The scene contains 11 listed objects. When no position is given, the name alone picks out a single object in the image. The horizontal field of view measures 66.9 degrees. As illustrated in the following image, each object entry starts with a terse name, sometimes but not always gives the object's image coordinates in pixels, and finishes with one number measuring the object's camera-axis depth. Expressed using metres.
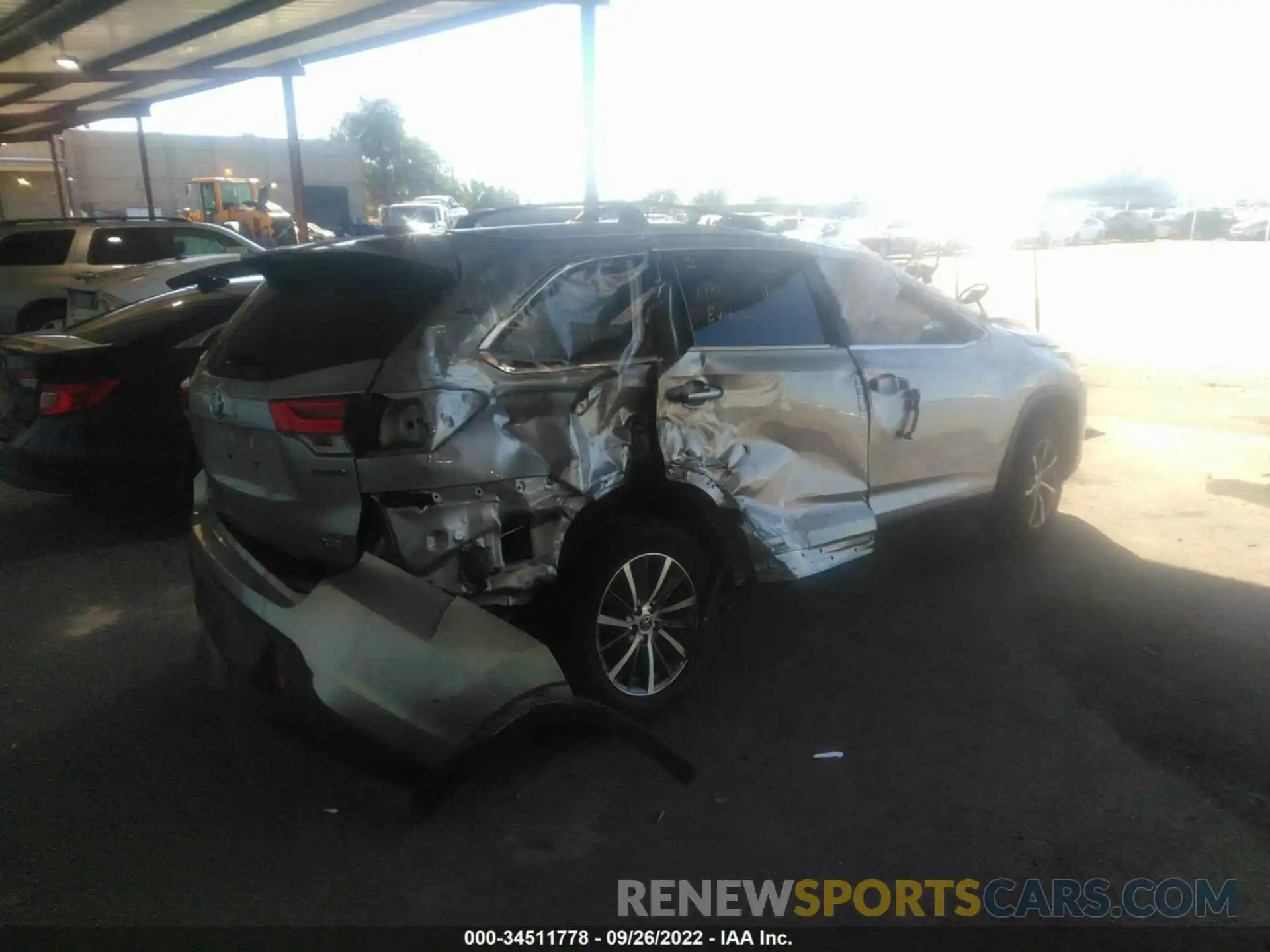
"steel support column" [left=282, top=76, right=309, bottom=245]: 14.29
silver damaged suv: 3.08
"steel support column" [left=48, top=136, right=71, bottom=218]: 22.69
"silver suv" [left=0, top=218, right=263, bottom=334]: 11.05
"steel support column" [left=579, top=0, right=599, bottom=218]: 8.91
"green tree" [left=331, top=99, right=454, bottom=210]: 64.00
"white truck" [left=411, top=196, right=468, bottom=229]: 31.70
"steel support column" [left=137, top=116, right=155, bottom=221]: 19.54
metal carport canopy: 10.62
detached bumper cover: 2.96
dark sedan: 5.46
